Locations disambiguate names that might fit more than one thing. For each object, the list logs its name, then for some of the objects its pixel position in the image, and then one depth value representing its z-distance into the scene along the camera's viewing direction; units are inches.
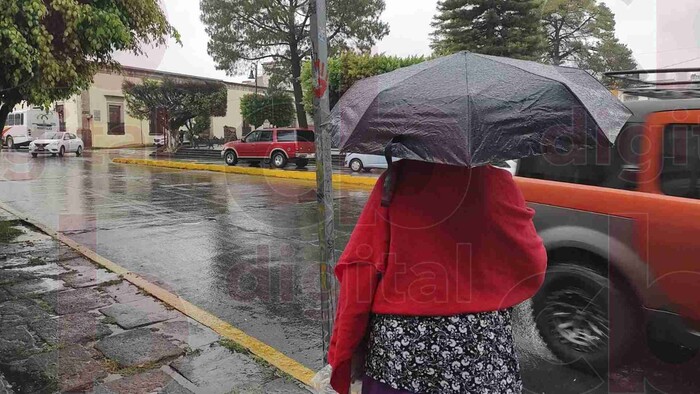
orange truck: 131.7
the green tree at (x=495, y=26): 1078.4
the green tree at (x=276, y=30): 1222.9
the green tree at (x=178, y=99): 1242.6
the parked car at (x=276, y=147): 840.3
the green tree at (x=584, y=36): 1365.7
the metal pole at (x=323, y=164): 110.9
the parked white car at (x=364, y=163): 769.6
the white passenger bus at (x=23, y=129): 1381.6
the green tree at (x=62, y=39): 202.2
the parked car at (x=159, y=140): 1334.9
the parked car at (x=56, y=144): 1182.3
